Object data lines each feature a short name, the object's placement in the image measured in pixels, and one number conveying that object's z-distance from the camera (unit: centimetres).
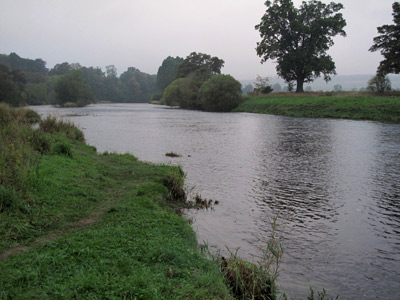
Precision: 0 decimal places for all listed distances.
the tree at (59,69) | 18712
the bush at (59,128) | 2064
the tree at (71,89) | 10156
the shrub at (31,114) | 3171
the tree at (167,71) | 16700
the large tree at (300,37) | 6425
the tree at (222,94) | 7456
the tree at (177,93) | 9219
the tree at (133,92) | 18925
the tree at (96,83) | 17638
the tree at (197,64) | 11306
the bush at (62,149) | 1427
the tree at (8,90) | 7269
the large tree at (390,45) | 5009
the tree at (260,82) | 9285
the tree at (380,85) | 5762
